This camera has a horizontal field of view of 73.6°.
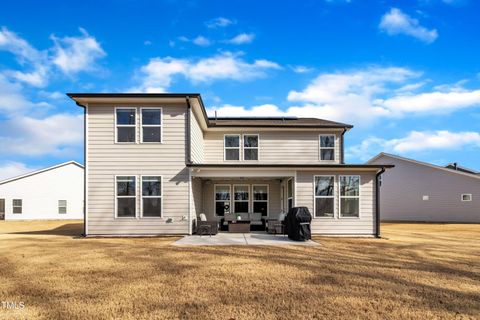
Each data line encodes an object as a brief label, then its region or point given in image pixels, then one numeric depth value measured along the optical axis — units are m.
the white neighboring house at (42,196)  28.08
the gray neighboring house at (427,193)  24.20
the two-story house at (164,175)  12.89
